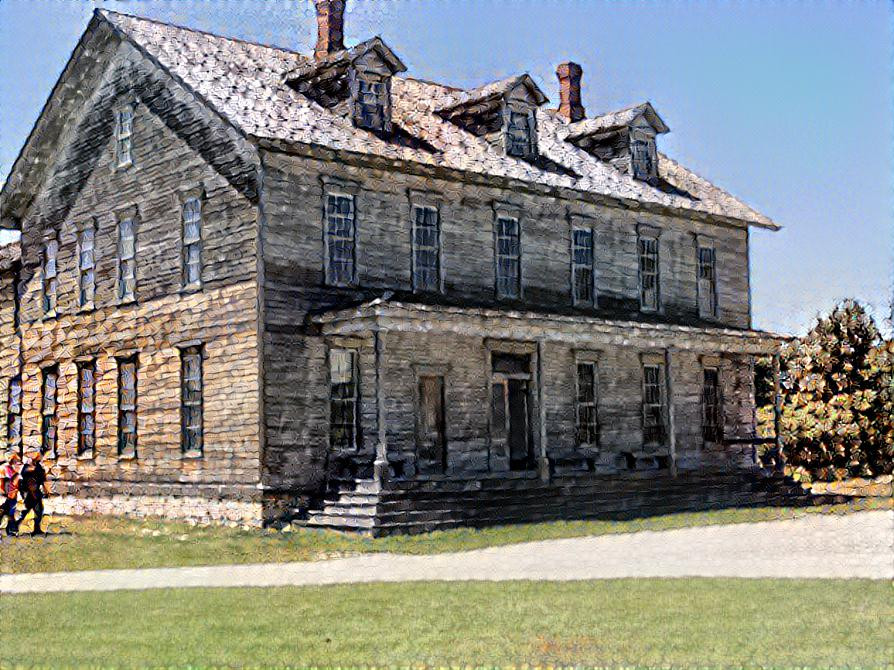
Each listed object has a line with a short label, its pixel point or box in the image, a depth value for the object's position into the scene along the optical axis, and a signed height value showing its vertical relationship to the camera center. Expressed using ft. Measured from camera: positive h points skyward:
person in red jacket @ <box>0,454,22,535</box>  66.74 -1.73
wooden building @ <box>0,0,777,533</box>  75.56 +10.43
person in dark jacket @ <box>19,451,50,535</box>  67.67 -1.63
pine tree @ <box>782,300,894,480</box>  116.98 +4.04
